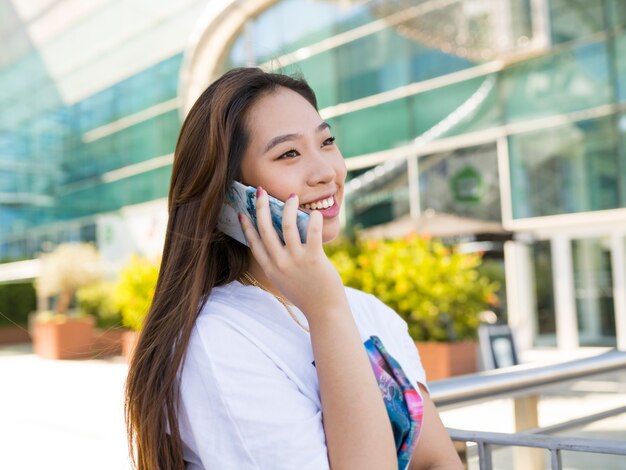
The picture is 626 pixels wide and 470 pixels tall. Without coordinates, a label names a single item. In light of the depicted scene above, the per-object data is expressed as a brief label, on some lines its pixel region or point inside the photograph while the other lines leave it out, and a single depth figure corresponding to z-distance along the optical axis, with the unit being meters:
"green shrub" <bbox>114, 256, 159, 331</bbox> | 12.71
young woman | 1.23
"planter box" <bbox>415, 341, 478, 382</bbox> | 8.12
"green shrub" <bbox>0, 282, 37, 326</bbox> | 22.34
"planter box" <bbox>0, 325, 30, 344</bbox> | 21.06
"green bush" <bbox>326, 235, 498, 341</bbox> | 8.21
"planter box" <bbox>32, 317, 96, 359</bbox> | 15.14
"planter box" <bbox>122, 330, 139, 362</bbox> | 12.49
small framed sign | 6.86
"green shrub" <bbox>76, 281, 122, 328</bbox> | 16.05
